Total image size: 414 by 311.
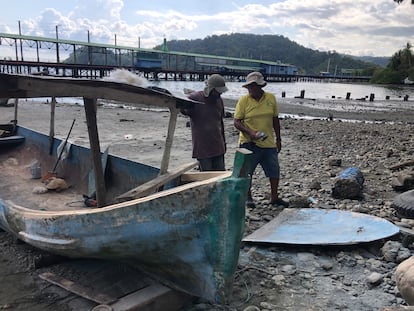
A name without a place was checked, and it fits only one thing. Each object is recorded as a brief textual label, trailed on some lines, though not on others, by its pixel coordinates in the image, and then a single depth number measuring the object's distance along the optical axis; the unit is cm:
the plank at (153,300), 319
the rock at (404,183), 673
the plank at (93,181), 540
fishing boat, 301
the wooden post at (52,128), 640
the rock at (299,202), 595
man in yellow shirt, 545
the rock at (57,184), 582
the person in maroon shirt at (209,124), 519
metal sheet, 459
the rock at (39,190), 580
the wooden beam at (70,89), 344
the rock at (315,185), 701
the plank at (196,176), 386
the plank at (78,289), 336
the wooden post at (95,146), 385
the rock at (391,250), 423
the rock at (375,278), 384
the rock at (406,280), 327
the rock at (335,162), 892
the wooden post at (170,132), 439
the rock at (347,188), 634
